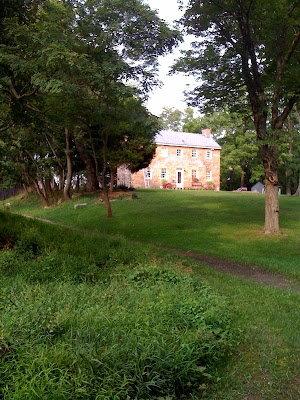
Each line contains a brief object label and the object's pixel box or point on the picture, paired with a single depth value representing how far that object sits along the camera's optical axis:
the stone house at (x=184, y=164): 40.22
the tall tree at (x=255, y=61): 10.74
